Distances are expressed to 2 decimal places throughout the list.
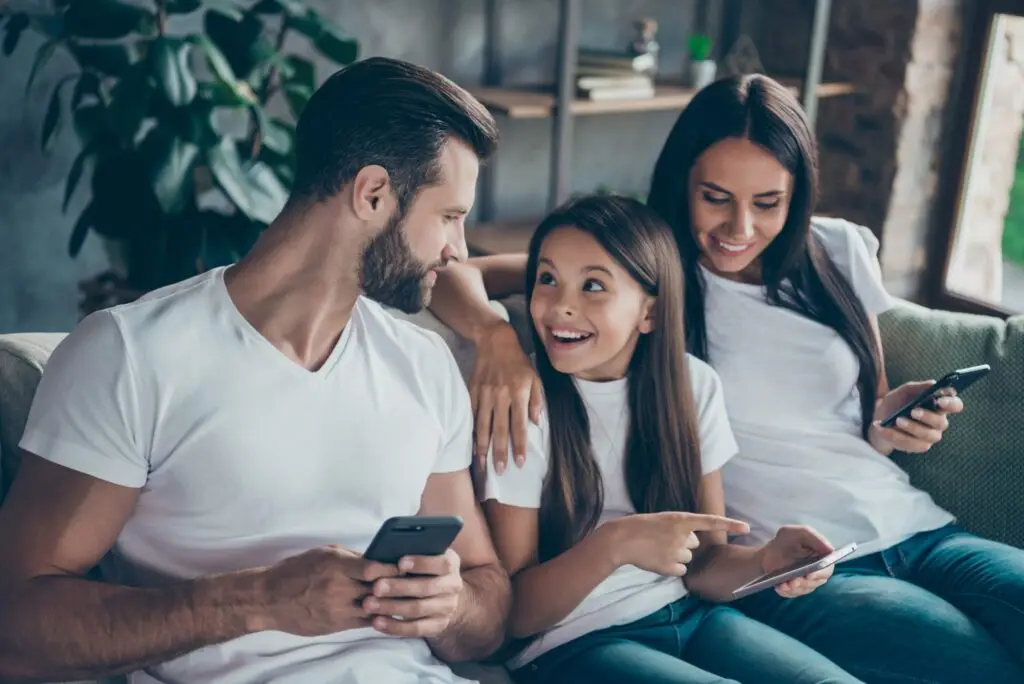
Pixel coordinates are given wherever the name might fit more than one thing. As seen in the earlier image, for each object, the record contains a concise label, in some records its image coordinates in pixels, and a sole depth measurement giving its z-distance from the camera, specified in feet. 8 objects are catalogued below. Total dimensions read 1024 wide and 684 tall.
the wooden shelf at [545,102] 10.23
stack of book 10.62
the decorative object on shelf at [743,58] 12.40
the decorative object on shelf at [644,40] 10.99
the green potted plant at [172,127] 8.24
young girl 4.82
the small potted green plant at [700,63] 11.48
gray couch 6.26
